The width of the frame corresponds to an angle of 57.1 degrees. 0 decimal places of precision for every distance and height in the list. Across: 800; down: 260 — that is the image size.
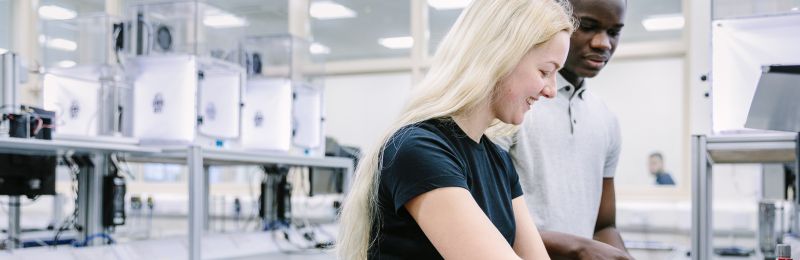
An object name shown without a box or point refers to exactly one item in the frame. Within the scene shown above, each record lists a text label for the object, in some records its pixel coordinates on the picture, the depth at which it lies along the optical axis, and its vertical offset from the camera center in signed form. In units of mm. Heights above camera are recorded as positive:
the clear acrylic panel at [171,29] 3004 +442
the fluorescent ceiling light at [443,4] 4953 +864
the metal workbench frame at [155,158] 2260 -100
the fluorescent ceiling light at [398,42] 4945 +625
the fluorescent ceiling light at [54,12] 6125 +1014
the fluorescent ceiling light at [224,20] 4695 +773
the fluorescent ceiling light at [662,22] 4434 +674
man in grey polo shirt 1230 -21
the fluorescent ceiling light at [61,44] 3369 +431
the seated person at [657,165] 5180 -231
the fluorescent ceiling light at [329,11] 5523 +918
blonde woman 764 -17
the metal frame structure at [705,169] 1544 -78
